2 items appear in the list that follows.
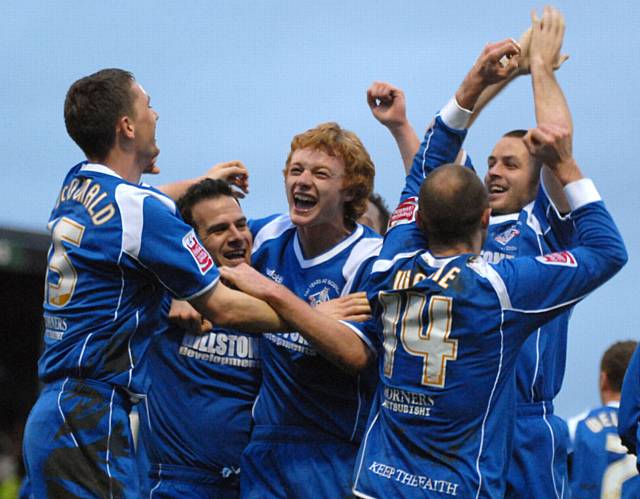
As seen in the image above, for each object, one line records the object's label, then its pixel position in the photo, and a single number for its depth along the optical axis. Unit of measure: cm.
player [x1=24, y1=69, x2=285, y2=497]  1210
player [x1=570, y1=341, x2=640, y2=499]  1786
